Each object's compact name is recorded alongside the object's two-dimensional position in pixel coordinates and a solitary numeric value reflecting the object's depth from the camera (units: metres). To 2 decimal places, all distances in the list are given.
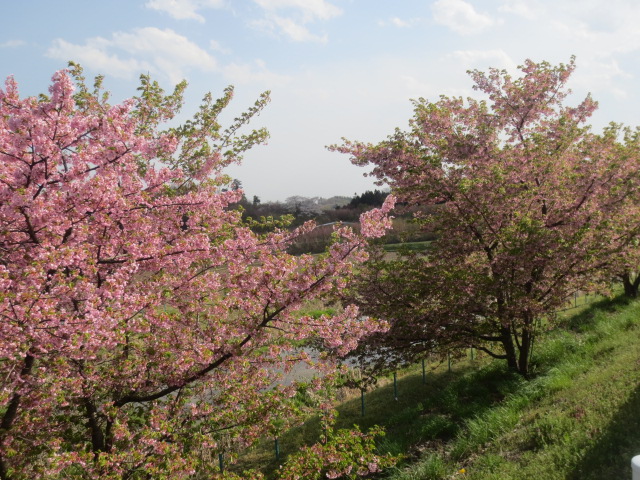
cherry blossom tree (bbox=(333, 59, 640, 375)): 8.59
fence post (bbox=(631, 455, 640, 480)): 2.55
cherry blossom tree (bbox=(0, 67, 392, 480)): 4.00
